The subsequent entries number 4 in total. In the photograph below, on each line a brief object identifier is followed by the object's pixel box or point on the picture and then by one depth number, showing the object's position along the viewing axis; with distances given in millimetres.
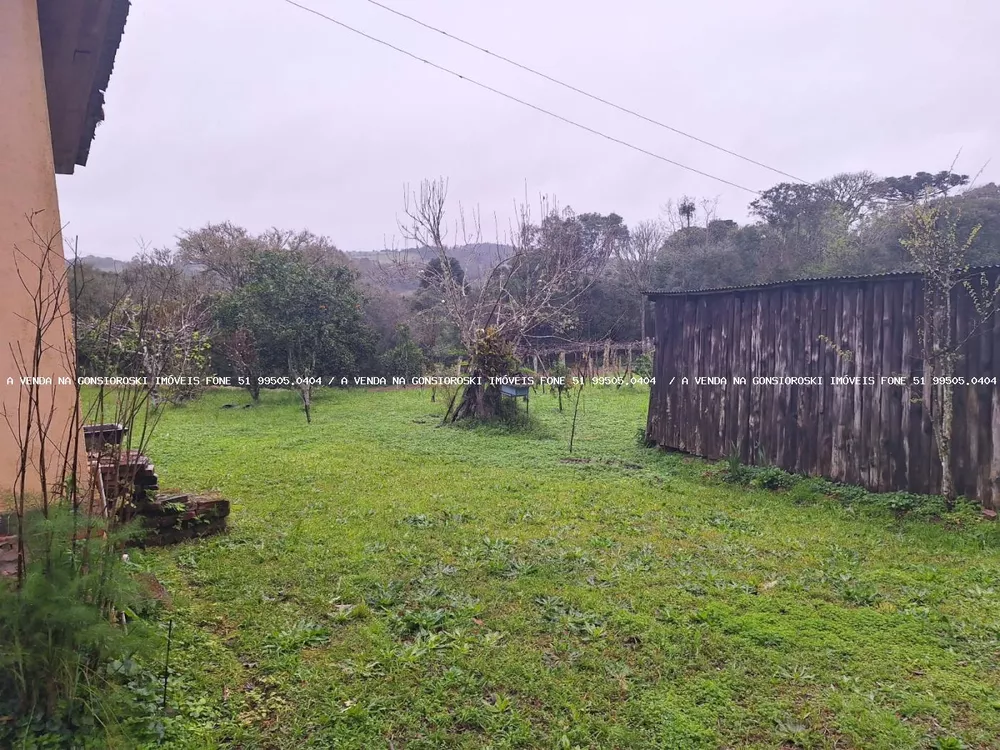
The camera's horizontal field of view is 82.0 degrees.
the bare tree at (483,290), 9805
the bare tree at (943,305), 4781
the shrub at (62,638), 1805
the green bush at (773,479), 5957
